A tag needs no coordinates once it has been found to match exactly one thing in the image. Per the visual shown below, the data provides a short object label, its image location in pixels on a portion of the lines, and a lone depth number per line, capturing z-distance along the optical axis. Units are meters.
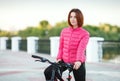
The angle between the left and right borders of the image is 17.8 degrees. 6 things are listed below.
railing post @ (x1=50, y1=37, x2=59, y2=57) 21.66
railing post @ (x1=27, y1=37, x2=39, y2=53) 26.20
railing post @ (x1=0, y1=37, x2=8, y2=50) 33.31
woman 5.11
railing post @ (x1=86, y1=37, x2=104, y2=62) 18.25
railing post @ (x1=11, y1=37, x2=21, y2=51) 30.36
